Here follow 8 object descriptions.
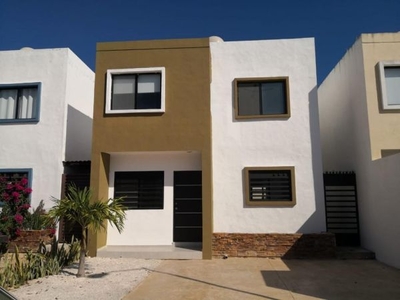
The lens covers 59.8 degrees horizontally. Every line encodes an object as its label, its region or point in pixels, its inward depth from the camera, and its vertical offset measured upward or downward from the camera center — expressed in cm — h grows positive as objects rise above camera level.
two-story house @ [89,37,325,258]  1155 +199
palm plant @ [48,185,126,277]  835 -29
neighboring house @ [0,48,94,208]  1295 +325
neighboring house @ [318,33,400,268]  979 +209
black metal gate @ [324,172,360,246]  1223 -29
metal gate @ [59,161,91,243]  1261 +77
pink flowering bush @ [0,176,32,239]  1153 -13
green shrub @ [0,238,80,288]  775 -156
